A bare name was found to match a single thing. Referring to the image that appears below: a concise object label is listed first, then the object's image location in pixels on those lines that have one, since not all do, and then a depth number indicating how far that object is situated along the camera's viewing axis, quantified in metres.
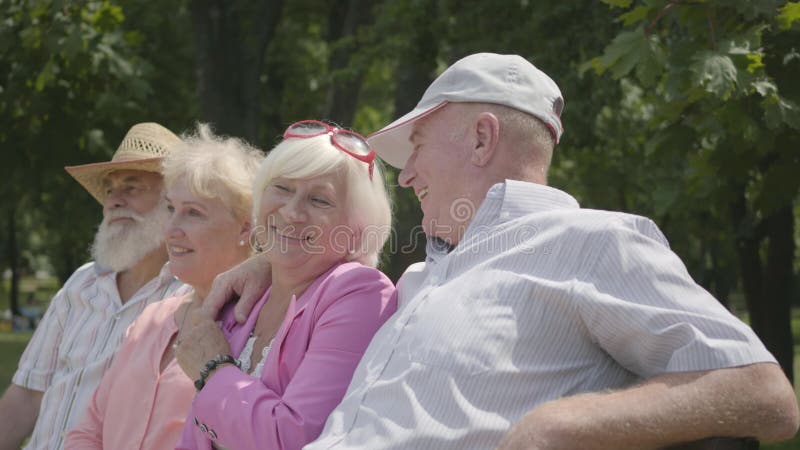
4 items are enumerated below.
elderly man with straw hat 4.18
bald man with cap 2.12
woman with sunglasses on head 2.67
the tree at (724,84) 4.65
